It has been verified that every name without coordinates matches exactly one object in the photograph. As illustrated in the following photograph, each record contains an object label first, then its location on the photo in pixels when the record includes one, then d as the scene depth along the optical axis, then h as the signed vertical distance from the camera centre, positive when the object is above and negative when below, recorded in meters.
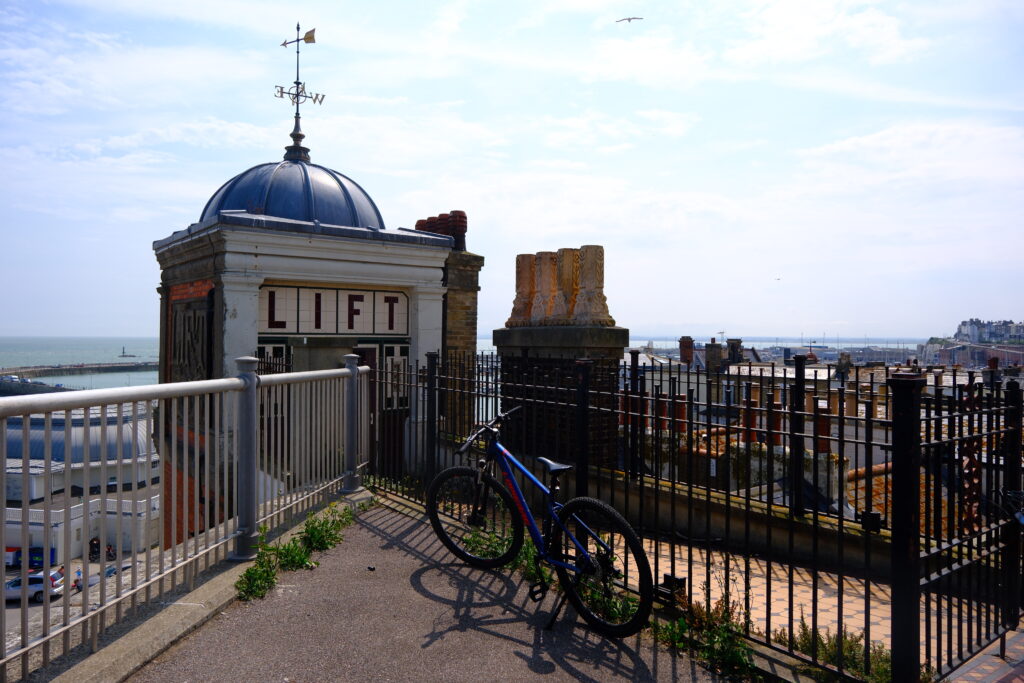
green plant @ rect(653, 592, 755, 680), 3.90 -1.88
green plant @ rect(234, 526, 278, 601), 4.73 -1.83
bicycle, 4.31 -1.54
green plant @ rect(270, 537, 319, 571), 5.34 -1.84
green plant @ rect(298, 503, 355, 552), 5.82 -1.83
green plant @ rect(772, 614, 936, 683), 3.74 -1.92
